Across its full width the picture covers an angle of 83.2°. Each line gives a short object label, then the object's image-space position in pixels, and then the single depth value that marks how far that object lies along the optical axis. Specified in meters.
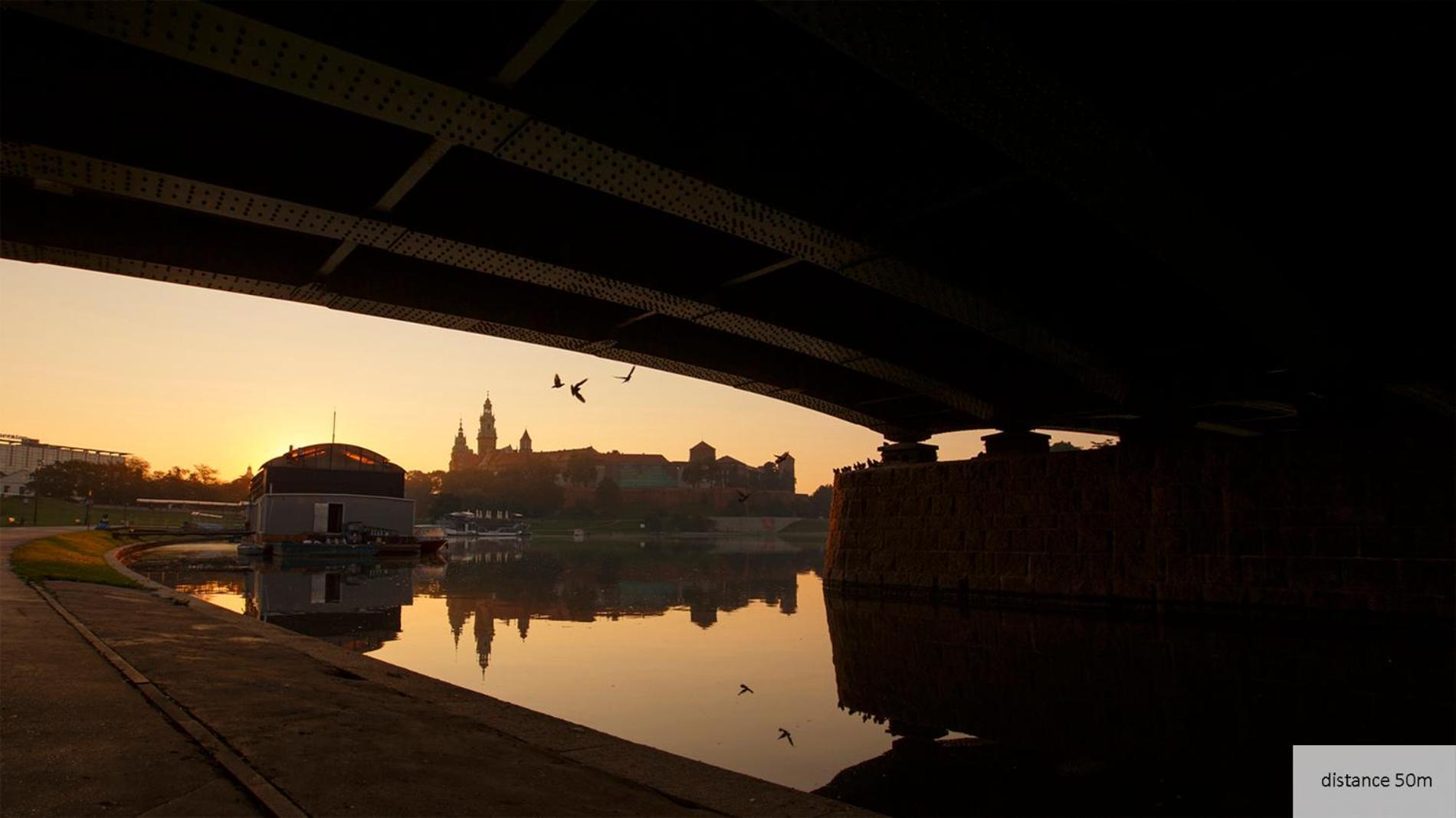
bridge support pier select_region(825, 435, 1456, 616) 17.55
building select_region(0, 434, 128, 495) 152.07
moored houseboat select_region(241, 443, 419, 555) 52.62
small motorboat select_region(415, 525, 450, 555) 56.59
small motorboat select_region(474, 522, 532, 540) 125.81
